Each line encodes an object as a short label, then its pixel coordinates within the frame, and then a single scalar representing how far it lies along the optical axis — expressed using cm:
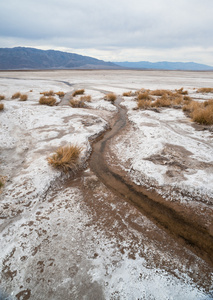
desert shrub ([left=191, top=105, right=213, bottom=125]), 726
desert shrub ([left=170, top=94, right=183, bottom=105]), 1102
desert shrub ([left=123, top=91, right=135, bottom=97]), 1489
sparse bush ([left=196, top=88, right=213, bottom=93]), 1601
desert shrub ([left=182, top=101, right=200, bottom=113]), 892
